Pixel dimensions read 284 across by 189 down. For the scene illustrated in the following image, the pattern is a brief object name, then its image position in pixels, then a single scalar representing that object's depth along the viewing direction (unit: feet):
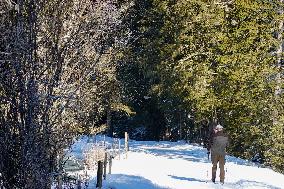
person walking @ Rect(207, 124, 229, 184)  55.06
